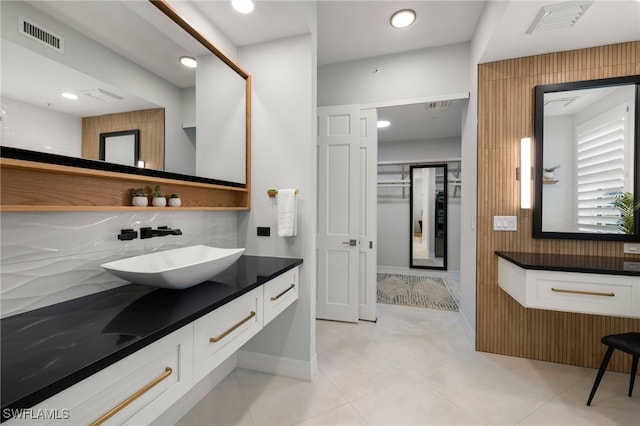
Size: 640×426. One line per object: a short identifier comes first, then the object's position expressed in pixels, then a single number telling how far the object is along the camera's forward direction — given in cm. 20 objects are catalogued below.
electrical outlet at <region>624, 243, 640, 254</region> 202
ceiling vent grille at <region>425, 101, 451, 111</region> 281
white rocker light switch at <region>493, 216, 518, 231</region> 228
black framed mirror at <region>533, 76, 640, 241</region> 203
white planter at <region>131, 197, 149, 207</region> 131
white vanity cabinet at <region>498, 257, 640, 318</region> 165
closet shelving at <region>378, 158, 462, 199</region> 461
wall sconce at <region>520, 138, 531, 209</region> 217
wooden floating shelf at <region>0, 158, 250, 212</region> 90
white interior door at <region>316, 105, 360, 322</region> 289
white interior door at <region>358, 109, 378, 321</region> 289
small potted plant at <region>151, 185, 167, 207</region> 141
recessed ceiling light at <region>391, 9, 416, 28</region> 222
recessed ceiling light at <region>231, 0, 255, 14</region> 165
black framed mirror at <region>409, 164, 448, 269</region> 468
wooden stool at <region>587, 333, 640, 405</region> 158
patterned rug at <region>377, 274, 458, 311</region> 349
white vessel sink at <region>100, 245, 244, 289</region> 108
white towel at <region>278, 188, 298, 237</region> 187
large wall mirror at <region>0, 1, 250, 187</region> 94
